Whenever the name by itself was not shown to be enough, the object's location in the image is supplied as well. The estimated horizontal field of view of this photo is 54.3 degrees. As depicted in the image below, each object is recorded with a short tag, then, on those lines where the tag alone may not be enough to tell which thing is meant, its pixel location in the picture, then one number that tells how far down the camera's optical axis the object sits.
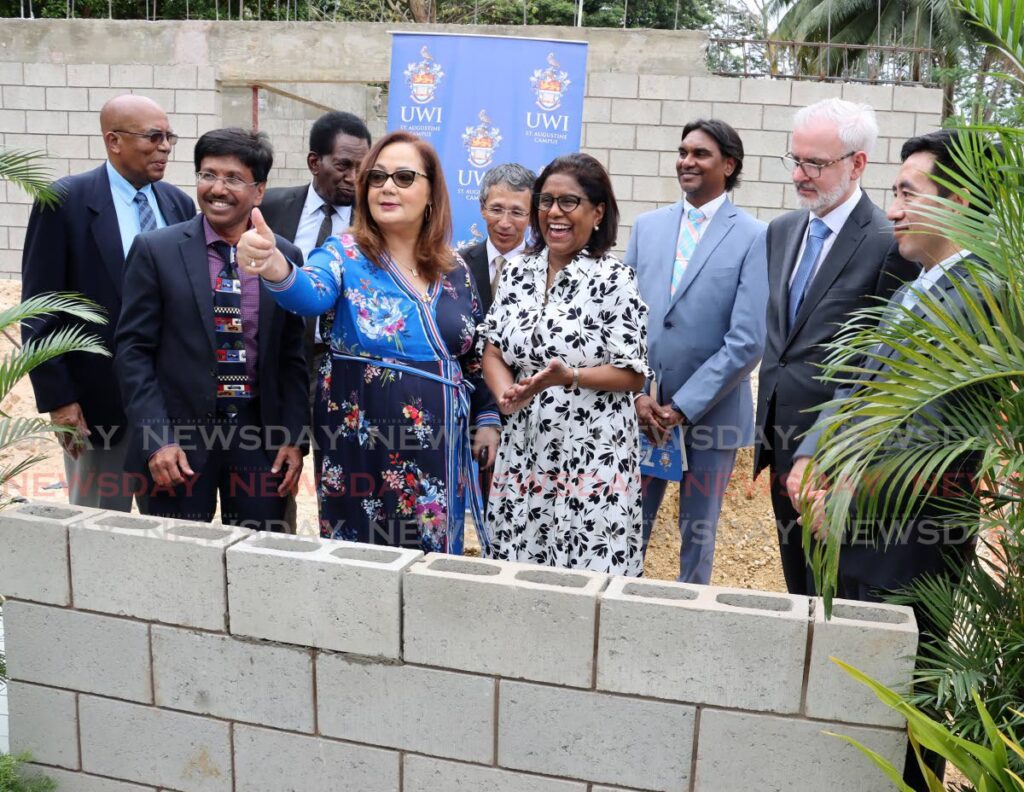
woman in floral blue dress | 3.07
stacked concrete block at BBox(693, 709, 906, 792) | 2.28
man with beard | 3.19
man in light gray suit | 3.82
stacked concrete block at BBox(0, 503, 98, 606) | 2.78
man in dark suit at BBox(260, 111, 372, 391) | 4.18
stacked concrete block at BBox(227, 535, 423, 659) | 2.53
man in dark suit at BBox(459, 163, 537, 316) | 4.36
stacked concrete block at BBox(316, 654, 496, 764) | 2.50
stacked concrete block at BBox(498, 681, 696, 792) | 2.39
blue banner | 6.90
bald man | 3.69
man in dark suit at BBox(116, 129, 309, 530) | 3.20
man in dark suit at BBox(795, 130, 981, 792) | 2.49
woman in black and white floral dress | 3.17
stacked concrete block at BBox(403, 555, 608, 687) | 2.41
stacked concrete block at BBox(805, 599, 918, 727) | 2.24
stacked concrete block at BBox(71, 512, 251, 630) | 2.66
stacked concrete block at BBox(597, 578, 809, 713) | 2.30
